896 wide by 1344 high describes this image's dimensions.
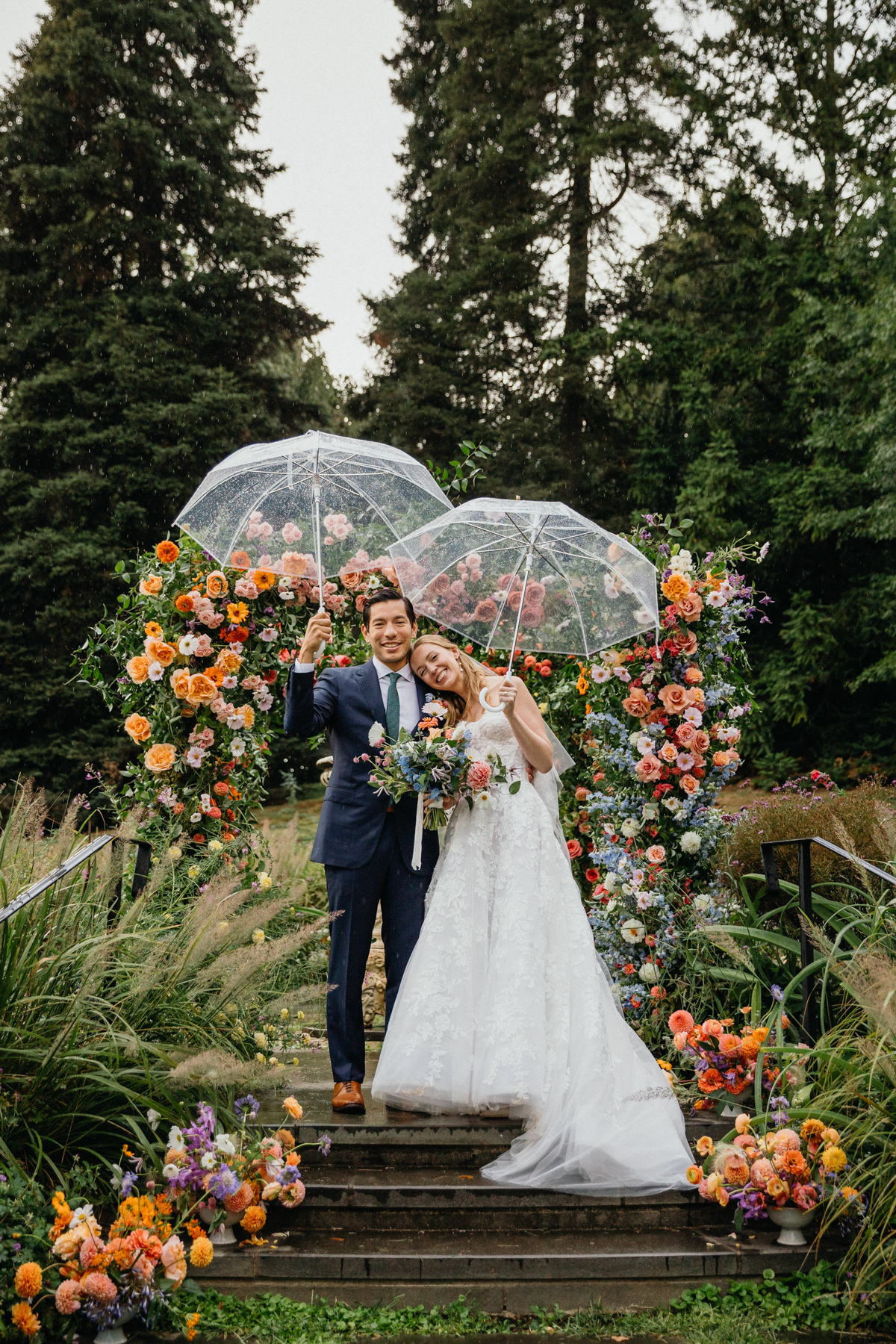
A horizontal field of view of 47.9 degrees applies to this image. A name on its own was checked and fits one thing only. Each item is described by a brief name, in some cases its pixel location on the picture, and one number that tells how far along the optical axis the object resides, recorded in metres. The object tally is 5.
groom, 4.11
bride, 3.72
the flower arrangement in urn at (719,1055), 4.12
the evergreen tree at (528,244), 16.06
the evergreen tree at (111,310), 14.43
